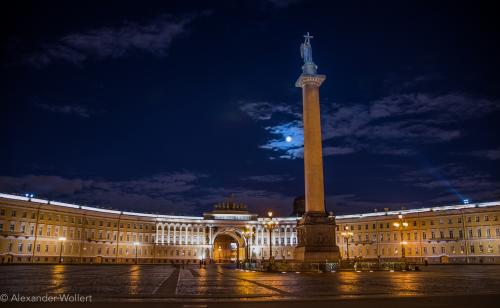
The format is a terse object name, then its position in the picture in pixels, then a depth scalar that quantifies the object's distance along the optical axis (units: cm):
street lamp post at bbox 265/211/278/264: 5172
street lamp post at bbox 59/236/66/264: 9406
